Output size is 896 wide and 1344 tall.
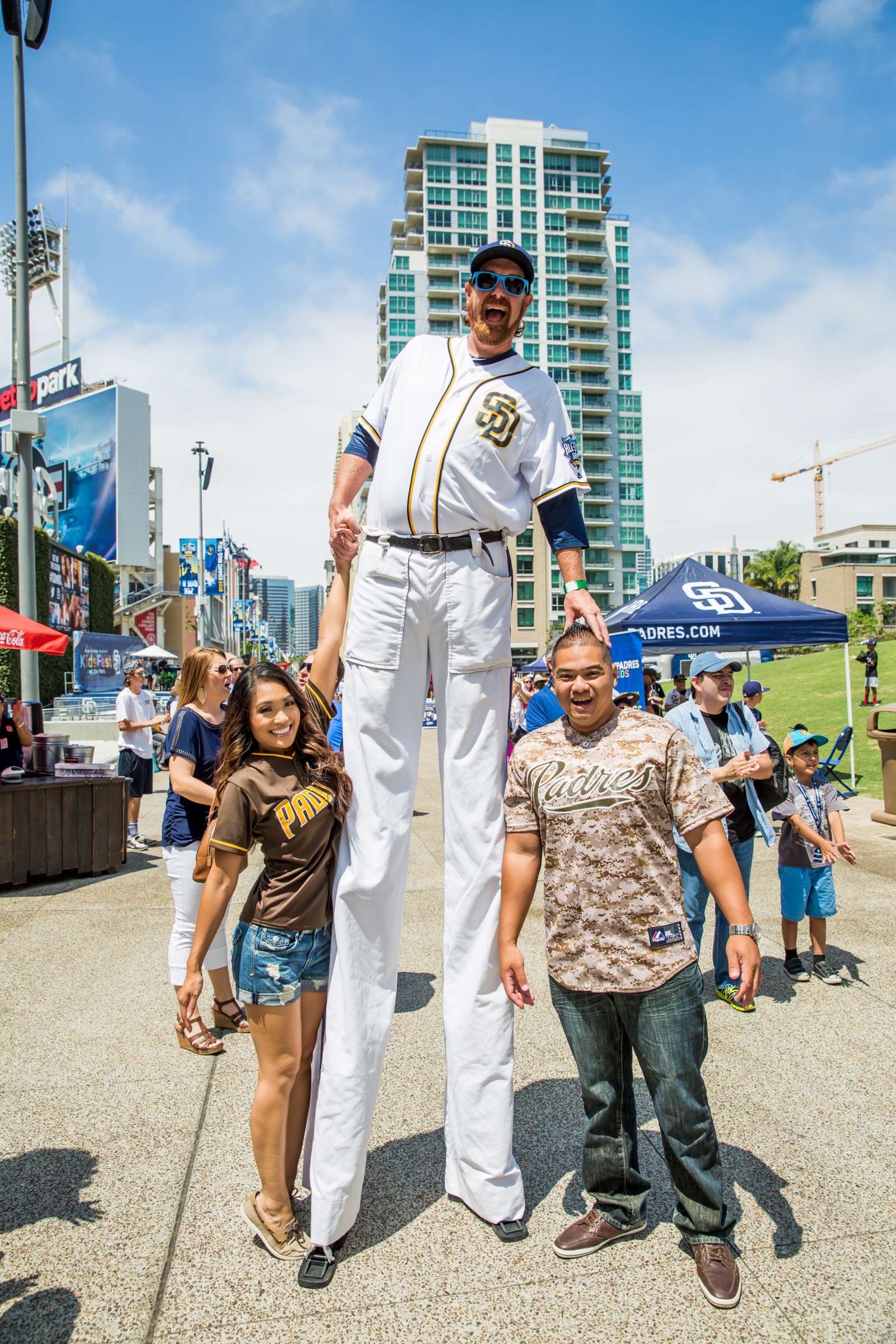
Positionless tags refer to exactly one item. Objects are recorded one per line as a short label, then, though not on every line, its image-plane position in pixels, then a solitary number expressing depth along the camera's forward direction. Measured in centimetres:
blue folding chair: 1224
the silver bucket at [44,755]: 897
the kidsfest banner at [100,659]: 2558
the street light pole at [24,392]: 951
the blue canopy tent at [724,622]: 832
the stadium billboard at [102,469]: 5253
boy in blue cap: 487
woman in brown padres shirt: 238
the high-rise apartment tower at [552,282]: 7731
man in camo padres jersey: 223
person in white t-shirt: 960
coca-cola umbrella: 885
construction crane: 13000
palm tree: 7375
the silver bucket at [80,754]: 1068
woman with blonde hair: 415
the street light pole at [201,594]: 2667
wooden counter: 699
